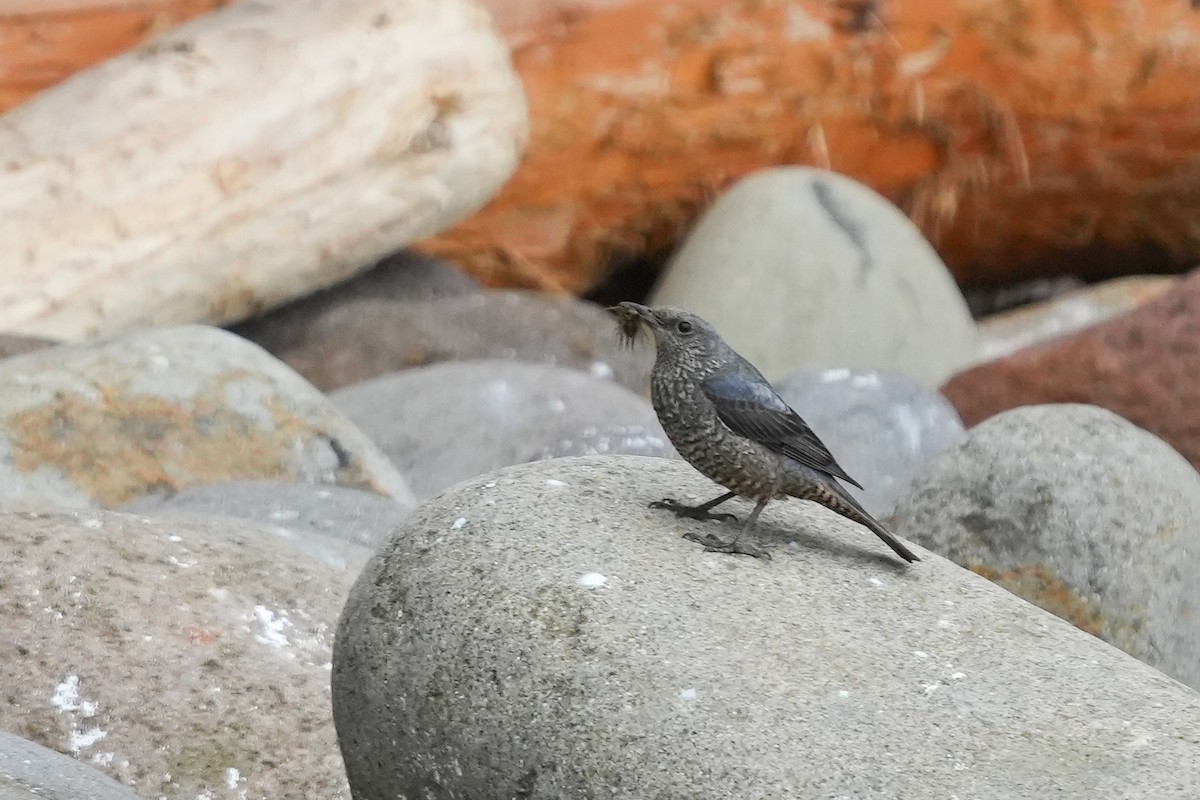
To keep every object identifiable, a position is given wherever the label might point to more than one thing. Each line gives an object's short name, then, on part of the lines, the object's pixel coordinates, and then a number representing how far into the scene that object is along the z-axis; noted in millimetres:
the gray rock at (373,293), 15875
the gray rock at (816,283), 16922
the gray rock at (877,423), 12453
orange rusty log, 16641
